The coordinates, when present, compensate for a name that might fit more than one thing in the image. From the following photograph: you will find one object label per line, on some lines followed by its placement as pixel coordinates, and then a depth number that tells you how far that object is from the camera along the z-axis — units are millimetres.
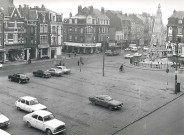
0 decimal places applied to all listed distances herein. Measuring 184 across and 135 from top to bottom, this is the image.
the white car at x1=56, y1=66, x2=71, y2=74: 51969
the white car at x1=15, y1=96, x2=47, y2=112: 29188
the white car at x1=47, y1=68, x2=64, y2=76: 49875
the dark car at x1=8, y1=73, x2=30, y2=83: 43059
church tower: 73438
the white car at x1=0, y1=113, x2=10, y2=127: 24531
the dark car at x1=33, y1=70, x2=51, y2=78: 47912
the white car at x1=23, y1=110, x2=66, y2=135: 23891
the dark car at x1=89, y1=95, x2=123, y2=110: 30984
